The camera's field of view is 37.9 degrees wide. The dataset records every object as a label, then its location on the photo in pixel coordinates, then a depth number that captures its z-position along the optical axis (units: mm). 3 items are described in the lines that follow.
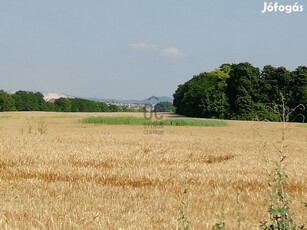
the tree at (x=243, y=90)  89938
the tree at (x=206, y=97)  91312
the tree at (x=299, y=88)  83938
